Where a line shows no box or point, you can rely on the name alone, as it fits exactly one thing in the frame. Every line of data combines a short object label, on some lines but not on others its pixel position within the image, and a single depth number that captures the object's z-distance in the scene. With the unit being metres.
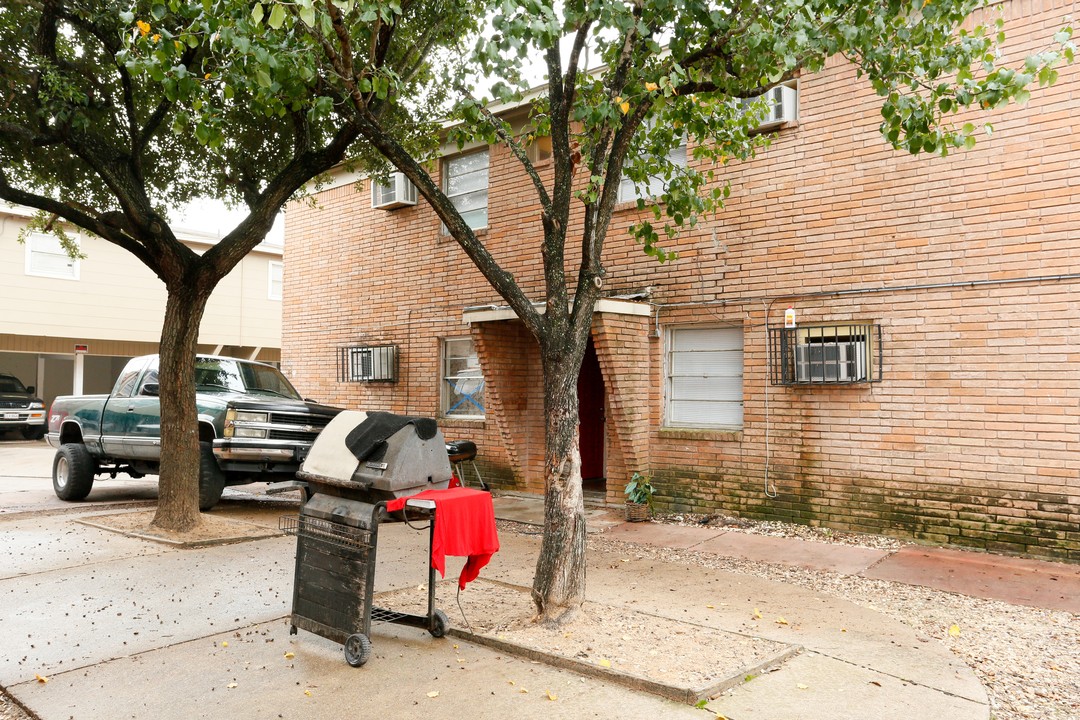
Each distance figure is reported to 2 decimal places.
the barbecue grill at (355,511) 4.80
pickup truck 10.08
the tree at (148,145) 8.46
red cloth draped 4.91
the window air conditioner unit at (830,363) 8.38
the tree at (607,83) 5.16
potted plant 9.64
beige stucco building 22.91
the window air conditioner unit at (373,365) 13.09
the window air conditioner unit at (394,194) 12.98
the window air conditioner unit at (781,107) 9.12
